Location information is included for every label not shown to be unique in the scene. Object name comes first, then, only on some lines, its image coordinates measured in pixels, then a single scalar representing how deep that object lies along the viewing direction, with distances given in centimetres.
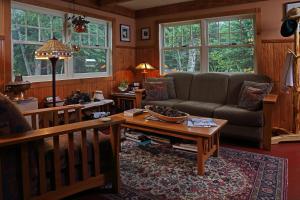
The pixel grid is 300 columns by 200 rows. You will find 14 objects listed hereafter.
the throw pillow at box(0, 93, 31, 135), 162
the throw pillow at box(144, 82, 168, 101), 437
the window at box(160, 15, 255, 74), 440
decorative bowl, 283
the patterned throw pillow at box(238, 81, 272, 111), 342
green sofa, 329
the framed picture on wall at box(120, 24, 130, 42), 532
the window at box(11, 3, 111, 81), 368
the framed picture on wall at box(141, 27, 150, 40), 546
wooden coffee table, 250
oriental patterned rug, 214
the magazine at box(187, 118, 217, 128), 273
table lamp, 510
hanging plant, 415
